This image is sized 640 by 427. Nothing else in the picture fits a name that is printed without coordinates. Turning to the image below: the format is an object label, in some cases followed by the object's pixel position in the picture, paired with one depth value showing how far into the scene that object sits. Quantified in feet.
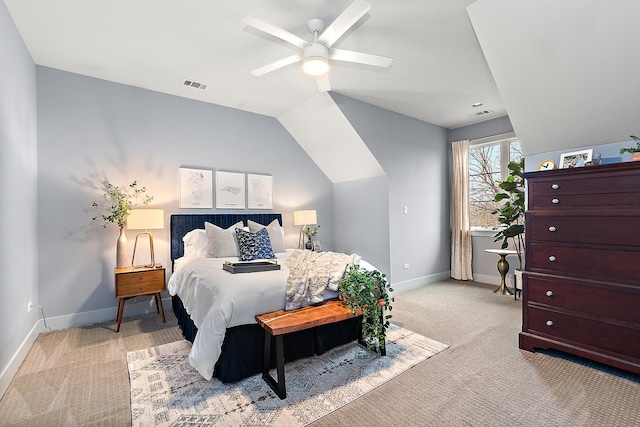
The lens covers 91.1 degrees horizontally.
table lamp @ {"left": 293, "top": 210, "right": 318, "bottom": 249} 16.03
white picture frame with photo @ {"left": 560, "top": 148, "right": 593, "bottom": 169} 9.23
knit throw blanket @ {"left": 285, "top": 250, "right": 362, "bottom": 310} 8.03
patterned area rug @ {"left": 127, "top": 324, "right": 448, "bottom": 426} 6.28
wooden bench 6.89
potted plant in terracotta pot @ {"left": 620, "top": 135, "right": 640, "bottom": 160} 7.77
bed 7.22
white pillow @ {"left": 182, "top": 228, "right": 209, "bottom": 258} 12.73
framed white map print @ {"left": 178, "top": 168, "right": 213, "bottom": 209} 13.76
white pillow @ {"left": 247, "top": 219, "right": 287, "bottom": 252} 13.89
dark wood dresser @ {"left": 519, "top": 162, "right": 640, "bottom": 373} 7.54
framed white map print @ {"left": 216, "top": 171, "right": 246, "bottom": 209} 14.69
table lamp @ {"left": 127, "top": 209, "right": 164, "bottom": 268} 11.50
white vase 11.37
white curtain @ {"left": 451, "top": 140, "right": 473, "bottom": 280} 17.88
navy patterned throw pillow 11.65
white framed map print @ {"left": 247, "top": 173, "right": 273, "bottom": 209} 15.55
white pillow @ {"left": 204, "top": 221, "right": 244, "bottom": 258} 12.23
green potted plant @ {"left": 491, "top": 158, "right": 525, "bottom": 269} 14.66
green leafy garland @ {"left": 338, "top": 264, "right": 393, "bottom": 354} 7.95
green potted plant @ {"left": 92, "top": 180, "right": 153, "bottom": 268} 11.50
